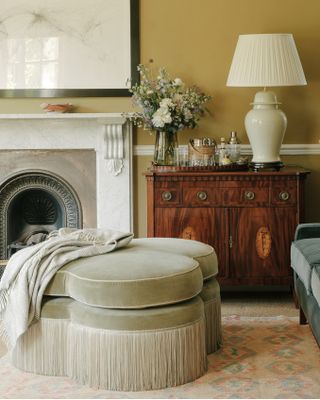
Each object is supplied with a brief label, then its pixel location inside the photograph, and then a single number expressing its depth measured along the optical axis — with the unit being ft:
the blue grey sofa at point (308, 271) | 10.26
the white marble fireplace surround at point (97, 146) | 16.19
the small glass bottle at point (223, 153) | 14.87
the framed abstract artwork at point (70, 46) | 15.93
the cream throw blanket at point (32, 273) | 10.31
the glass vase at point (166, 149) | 15.05
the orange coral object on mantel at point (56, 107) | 15.71
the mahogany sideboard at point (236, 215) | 14.43
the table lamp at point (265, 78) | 14.30
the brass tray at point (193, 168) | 14.56
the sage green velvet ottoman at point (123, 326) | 9.59
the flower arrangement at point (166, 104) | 15.02
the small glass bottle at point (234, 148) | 15.24
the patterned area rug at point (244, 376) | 9.59
